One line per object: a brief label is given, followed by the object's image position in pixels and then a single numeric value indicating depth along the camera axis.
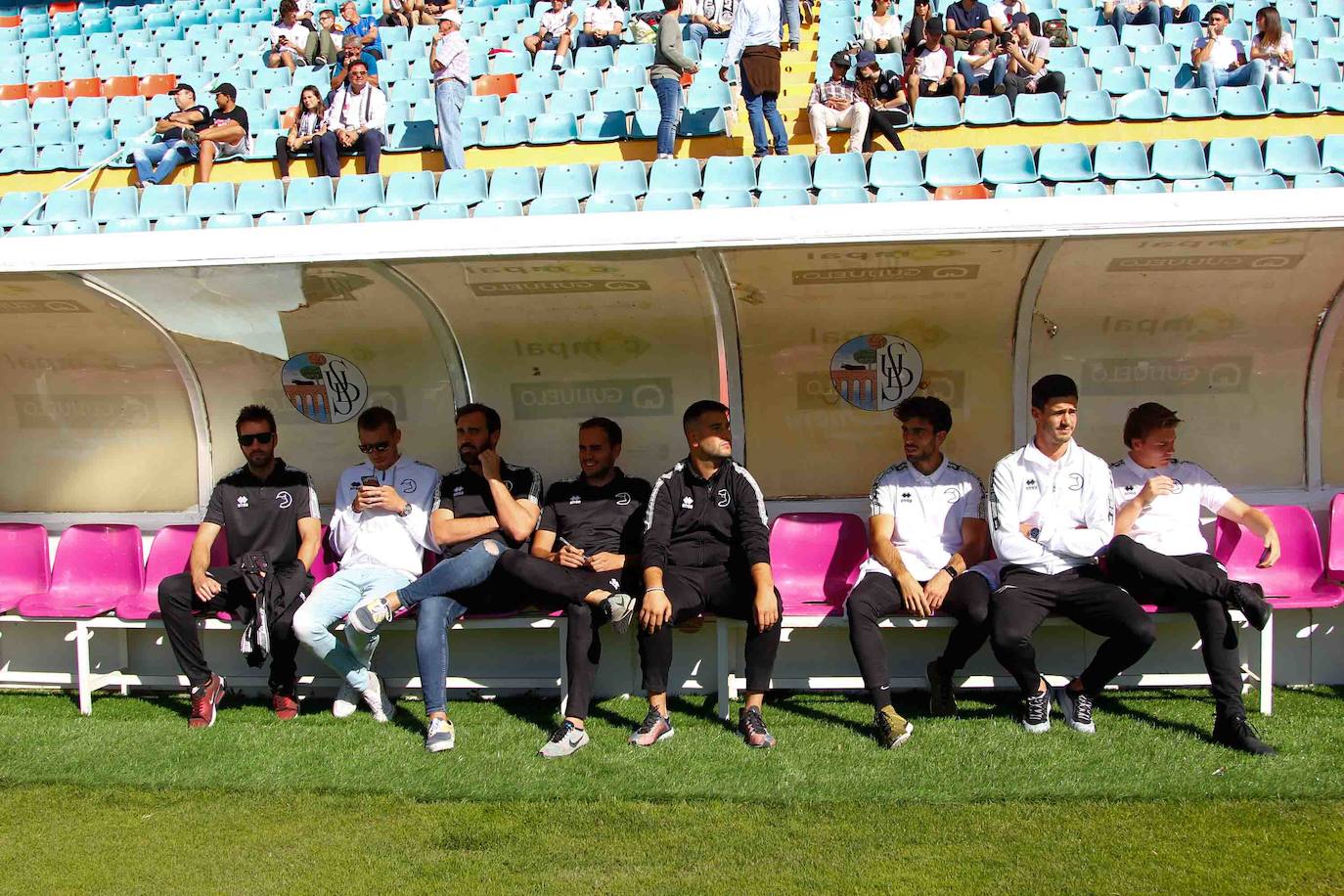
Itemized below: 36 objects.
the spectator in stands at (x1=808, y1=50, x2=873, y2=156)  8.90
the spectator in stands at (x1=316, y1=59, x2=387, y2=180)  9.52
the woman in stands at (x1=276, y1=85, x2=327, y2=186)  9.87
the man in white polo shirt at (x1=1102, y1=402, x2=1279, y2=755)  4.09
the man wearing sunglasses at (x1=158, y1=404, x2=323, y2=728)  4.75
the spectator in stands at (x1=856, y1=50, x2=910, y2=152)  8.98
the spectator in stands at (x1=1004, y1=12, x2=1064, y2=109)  9.60
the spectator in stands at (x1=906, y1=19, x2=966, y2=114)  9.78
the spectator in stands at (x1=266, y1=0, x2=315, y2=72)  12.30
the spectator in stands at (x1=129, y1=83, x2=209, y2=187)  9.93
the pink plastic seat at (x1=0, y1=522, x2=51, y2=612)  5.65
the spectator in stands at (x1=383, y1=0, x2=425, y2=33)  13.13
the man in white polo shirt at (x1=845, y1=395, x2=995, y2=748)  4.35
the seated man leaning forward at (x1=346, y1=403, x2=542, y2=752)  4.43
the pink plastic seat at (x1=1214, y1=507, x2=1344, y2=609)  4.81
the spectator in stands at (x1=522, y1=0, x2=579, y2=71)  11.76
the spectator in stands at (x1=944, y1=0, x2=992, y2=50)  10.21
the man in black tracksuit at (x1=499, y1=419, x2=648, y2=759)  4.36
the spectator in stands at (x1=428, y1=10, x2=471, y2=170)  9.07
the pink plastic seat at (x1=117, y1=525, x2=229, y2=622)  5.40
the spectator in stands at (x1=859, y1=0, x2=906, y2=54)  10.51
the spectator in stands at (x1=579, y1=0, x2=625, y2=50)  11.51
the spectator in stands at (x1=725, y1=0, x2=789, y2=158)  8.51
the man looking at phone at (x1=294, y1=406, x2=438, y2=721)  4.67
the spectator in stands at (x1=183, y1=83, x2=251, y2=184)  9.99
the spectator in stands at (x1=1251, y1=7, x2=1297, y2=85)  9.59
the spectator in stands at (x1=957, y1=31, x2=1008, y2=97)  9.84
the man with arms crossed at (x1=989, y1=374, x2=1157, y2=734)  4.16
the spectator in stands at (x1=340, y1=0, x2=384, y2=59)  12.20
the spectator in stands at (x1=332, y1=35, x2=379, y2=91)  10.20
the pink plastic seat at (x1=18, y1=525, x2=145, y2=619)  5.53
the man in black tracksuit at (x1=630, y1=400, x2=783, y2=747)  4.29
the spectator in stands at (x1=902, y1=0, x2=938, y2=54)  10.37
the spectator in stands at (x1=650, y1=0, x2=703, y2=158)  8.70
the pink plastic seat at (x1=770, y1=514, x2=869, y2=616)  5.08
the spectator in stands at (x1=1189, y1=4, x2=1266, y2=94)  9.57
